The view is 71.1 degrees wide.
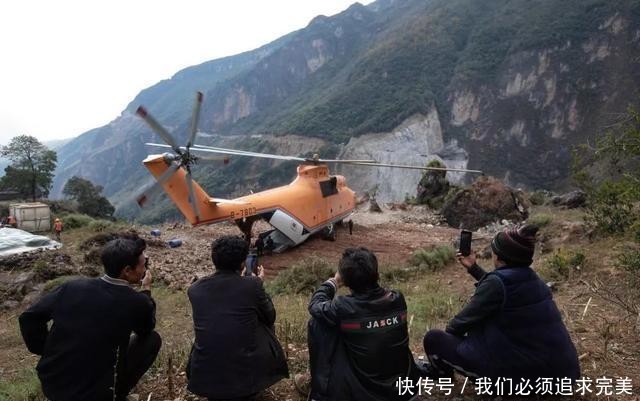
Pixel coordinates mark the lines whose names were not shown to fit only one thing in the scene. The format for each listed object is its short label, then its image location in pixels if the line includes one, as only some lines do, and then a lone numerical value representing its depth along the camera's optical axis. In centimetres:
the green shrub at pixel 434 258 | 1040
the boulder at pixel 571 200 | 1744
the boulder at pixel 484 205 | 1856
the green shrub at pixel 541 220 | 1257
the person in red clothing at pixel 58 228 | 1355
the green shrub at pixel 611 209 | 616
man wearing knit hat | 318
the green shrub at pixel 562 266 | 761
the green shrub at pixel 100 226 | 1476
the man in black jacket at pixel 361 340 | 301
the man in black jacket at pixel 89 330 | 298
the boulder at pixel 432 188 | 2414
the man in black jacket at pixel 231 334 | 322
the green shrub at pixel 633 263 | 566
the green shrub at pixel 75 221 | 1602
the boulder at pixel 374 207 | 2327
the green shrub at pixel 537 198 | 2166
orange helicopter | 991
